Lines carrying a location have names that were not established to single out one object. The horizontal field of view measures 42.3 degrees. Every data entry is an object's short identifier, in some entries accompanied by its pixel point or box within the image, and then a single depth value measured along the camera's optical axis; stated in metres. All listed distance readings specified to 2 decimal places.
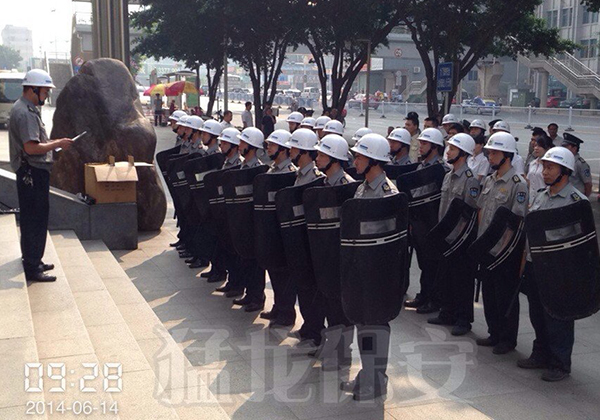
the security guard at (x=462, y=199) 7.48
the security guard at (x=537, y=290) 6.13
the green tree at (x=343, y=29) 23.05
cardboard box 10.85
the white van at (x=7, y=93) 35.84
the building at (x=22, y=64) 176.77
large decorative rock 12.16
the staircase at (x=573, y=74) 43.50
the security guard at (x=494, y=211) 6.88
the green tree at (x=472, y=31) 20.03
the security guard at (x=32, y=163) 6.75
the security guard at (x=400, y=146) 8.87
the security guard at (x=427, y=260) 8.07
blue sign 17.25
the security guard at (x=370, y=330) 5.57
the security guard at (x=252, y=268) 8.12
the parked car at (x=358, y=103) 38.31
